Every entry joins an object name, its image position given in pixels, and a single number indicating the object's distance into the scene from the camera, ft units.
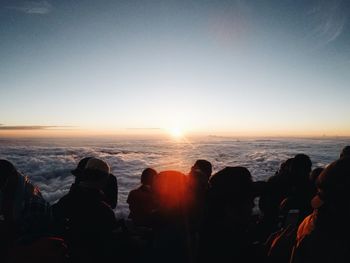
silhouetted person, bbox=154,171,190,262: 6.55
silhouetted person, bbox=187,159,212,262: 6.48
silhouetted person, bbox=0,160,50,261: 9.57
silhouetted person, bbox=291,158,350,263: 4.60
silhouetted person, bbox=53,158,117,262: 8.03
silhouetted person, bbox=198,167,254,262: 5.33
